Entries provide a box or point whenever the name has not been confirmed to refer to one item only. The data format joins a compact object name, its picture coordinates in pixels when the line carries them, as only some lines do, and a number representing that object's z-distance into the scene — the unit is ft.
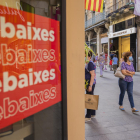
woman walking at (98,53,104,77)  43.27
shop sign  58.82
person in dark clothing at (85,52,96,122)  13.83
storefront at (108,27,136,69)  59.47
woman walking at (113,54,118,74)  48.12
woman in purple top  16.57
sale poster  5.30
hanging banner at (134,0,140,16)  23.72
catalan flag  16.11
